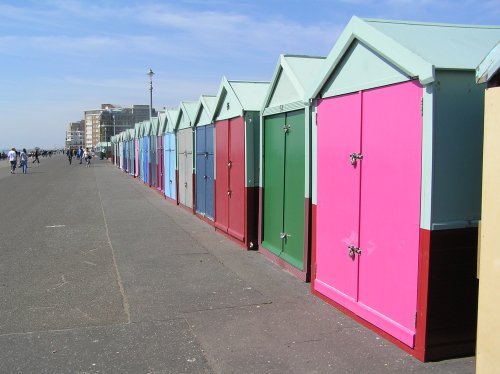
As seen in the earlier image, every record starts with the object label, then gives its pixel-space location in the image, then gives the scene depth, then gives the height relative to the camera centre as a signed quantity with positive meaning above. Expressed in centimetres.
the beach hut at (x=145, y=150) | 2214 +14
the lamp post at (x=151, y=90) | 3278 +424
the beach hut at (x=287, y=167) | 616 -18
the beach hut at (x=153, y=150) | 1967 +13
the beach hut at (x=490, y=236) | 282 -48
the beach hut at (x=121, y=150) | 3734 +22
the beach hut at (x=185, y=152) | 1296 +3
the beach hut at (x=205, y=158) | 1069 -11
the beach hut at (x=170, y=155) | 1547 -6
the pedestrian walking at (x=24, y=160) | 3331 -52
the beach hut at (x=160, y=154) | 1759 -4
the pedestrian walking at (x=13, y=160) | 3478 -53
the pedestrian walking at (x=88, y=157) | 5219 -45
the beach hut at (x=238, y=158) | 816 -8
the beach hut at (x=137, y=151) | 2631 +11
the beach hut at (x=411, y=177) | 371 -19
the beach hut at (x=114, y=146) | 4958 +72
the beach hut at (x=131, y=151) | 2977 +12
